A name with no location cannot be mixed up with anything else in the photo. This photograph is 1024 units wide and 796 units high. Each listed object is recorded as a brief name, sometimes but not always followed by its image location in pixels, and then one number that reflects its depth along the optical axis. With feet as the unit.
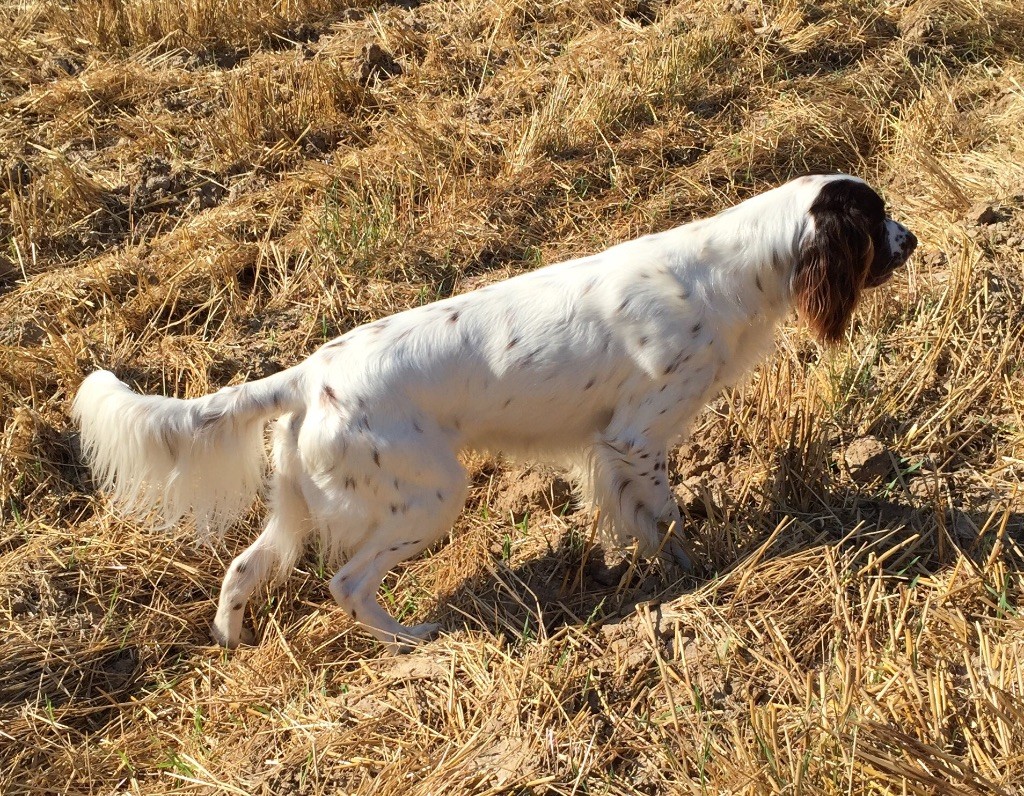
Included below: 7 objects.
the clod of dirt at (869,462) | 13.28
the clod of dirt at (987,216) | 16.25
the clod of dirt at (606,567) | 12.97
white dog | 11.50
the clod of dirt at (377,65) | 22.47
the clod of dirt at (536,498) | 14.49
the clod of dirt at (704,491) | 13.20
